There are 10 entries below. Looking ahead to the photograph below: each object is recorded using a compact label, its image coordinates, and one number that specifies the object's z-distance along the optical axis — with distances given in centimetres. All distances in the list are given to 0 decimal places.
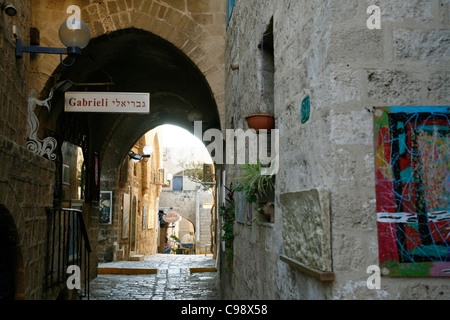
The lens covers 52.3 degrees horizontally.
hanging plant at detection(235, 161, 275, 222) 340
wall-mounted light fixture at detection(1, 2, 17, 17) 471
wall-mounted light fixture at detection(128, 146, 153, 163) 1297
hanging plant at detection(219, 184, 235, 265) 547
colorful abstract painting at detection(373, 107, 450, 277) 204
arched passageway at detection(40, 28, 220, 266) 722
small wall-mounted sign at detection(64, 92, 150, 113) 586
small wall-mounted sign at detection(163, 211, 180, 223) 2622
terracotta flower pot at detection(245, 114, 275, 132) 363
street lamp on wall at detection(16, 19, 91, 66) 518
